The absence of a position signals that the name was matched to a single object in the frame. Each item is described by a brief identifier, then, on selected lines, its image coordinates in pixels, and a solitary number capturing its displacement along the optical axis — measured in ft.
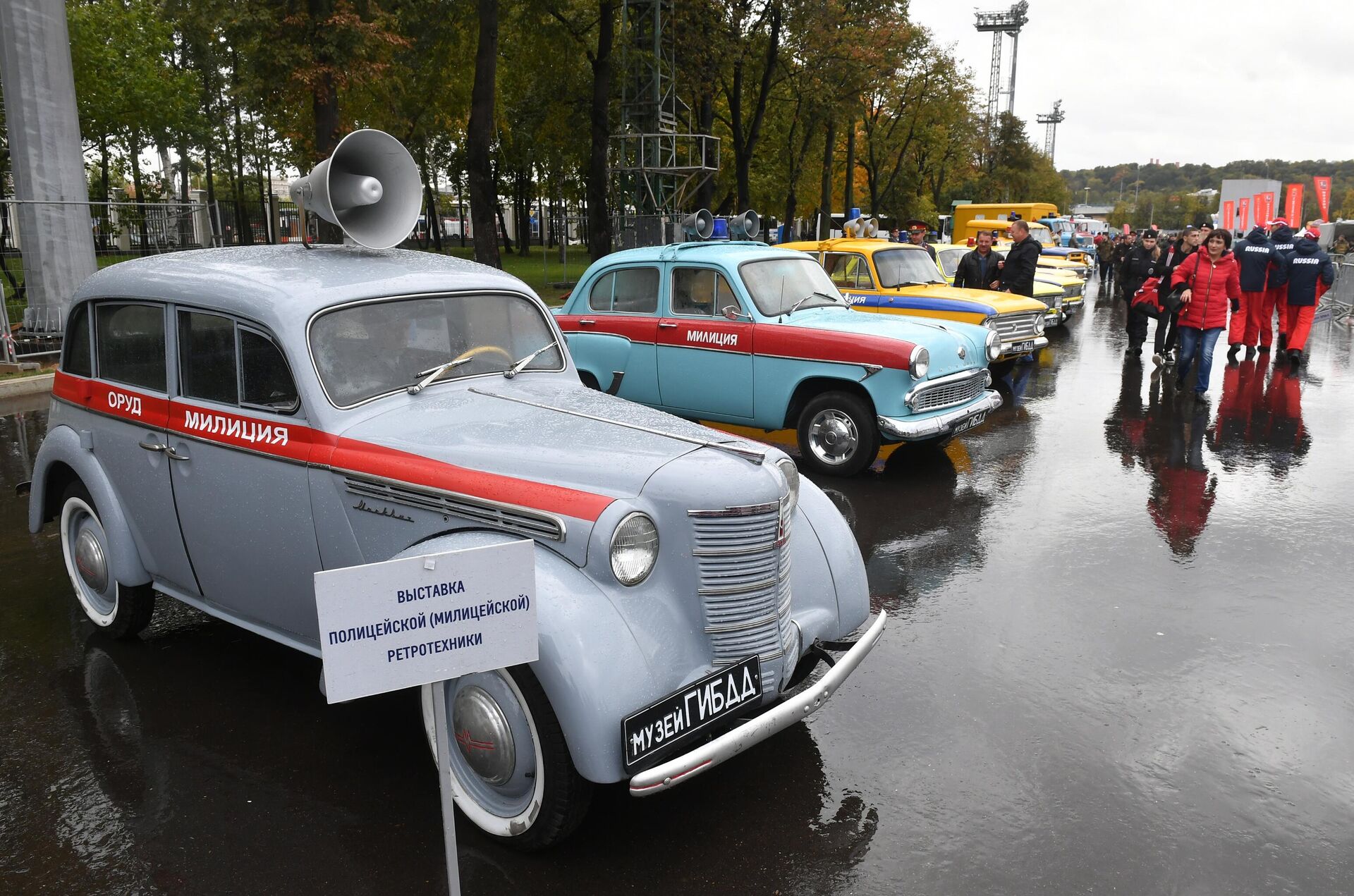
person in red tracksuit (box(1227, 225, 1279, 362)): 48.32
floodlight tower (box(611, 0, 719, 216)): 71.72
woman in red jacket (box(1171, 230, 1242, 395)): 38.68
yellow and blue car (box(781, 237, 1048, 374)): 39.70
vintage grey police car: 11.10
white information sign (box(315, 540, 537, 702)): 8.68
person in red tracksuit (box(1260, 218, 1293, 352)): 48.47
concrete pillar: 45.91
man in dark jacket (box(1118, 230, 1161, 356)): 51.83
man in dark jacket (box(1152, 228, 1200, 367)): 47.60
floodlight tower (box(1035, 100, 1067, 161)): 466.70
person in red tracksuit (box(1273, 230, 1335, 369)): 47.55
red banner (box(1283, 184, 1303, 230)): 84.79
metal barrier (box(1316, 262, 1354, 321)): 73.26
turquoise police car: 27.45
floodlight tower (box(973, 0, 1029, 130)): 345.10
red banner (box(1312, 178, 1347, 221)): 87.35
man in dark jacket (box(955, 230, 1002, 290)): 48.42
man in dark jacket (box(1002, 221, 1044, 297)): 47.57
